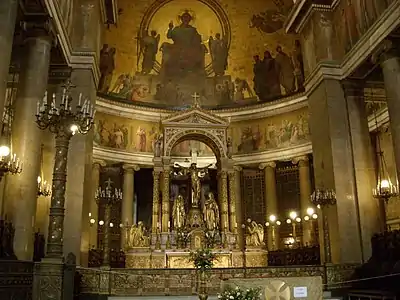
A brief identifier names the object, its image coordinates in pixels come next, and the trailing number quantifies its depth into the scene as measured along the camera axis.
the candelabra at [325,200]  15.05
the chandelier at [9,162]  10.76
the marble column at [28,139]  11.23
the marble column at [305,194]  24.70
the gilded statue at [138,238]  19.47
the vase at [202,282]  10.84
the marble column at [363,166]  15.29
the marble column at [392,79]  13.29
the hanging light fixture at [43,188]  14.08
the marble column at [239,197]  26.27
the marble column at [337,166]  15.10
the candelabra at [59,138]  8.93
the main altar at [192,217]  18.91
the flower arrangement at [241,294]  6.12
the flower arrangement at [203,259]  10.77
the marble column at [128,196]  25.11
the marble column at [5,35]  9.29
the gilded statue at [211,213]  20.34
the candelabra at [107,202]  12.36
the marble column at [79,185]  14.17
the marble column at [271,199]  25.74
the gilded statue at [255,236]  20.34
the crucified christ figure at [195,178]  21.02
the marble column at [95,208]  24.20
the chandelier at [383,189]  14.78
